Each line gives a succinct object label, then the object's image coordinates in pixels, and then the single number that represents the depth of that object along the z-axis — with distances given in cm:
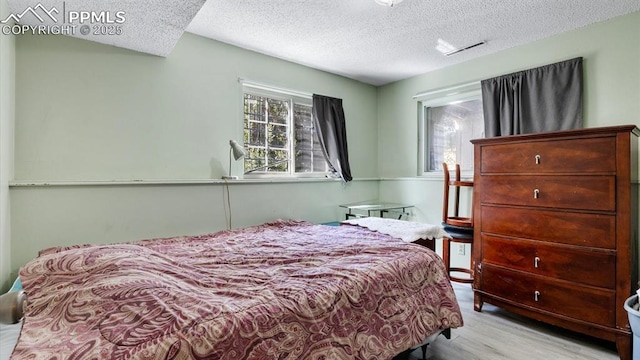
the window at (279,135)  306
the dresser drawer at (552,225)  188
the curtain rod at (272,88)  296
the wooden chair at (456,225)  272
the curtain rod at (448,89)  322
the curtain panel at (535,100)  256
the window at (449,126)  335
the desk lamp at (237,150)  268
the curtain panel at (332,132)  349
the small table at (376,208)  342
